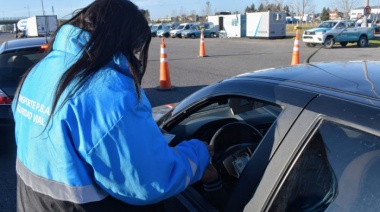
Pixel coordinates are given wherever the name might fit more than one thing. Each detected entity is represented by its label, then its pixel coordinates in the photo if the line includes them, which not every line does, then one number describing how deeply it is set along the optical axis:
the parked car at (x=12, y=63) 4.59
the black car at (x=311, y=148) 1.27
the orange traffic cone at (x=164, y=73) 8.70
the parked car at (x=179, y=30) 42.81
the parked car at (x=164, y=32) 47.24
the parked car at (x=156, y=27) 49.59
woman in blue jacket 1.28
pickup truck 20.95
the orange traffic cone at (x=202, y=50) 16.53
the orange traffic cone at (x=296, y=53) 9.80
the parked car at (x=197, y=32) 41.19
